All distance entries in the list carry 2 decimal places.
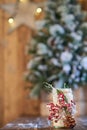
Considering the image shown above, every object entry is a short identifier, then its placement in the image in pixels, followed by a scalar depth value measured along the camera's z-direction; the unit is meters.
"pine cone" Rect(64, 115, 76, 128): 1.82
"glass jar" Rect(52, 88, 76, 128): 1.82
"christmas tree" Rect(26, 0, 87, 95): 3.51
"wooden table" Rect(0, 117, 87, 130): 1.94
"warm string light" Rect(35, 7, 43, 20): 4.33
